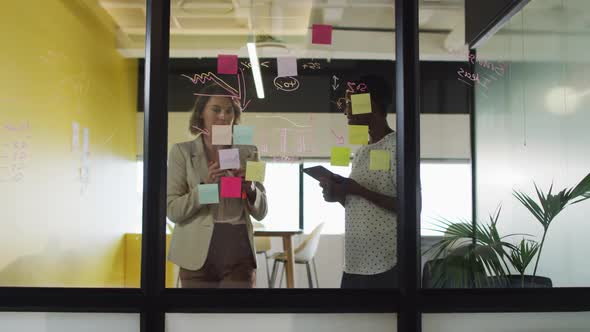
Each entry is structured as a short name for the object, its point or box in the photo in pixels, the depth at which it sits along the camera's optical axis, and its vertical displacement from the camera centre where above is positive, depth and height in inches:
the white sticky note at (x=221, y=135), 88.1 +7.9
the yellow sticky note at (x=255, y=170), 88.3 +2.1
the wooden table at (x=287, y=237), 88.1 -9.3
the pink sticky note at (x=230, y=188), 87.8 -0.9
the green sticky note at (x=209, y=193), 87.6 -1.7
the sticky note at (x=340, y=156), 88.3 +4.5
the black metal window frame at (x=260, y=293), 80.1 -16.8
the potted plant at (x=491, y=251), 84.6 -11.0
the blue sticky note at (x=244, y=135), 88.0 +7.9
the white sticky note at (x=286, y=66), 88.9 +19.6
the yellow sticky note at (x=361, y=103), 88.8 +13.5
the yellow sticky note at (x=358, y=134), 88.4 +8.2
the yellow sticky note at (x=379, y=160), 86.3 +3.8
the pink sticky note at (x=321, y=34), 89.8 +25.3
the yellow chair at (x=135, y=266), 82.4 -13.3
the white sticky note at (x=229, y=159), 88.0 +3.9
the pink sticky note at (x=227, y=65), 88.1 +19.6
